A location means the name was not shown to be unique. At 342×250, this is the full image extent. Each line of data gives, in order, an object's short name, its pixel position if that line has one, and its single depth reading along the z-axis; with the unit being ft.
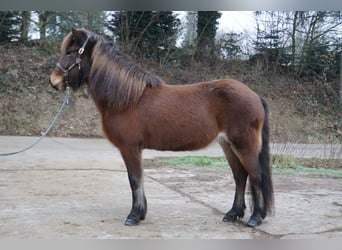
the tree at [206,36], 49.60
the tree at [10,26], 45.34
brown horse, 12.01
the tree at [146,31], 44.76
